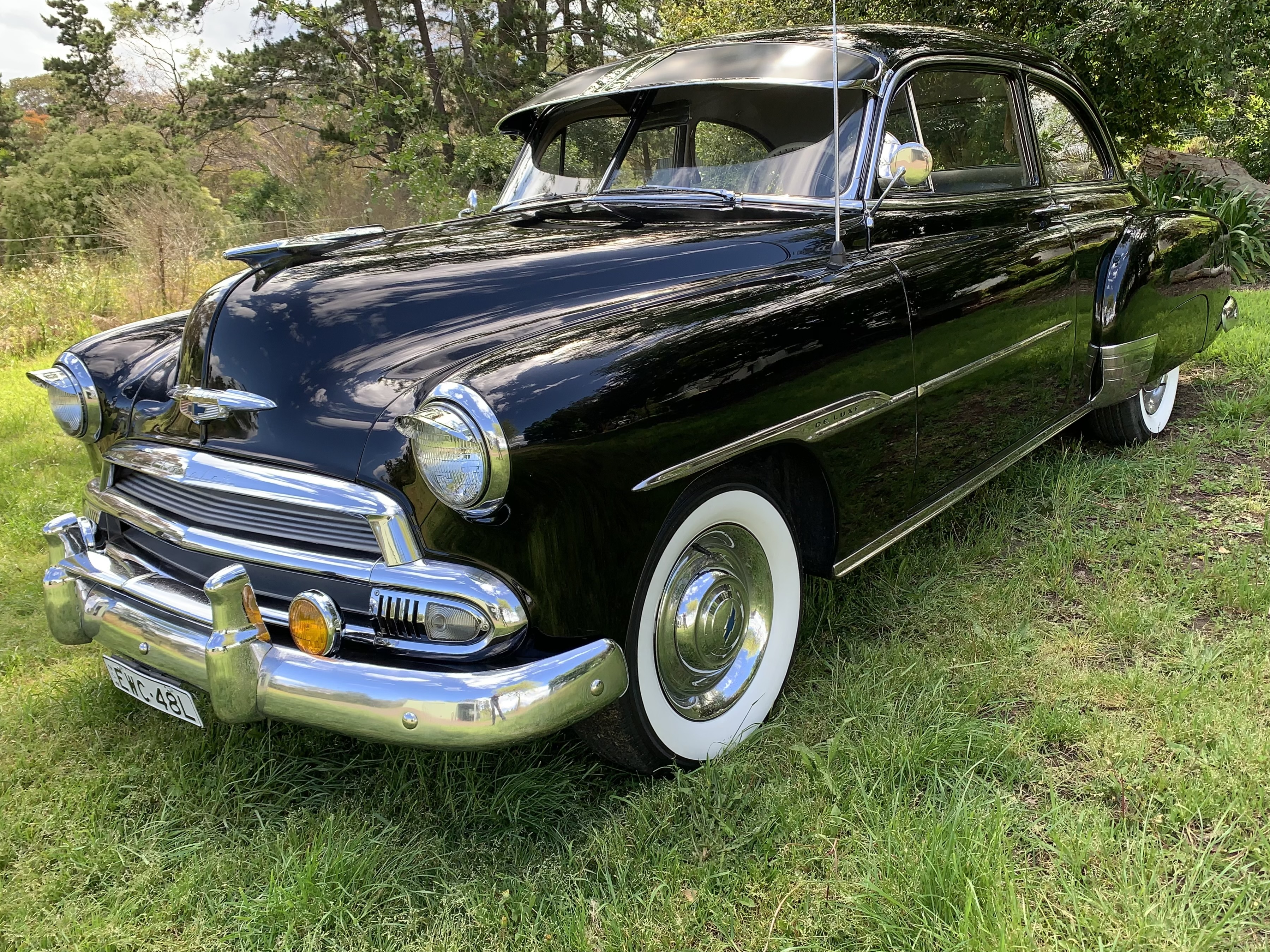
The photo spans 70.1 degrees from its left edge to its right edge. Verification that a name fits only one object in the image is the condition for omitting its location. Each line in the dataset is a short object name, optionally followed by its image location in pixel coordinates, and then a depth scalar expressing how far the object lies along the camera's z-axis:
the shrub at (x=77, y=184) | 16.95
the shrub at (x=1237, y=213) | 8.14
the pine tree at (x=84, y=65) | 26.03
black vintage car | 1.70
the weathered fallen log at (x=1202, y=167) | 9.09
